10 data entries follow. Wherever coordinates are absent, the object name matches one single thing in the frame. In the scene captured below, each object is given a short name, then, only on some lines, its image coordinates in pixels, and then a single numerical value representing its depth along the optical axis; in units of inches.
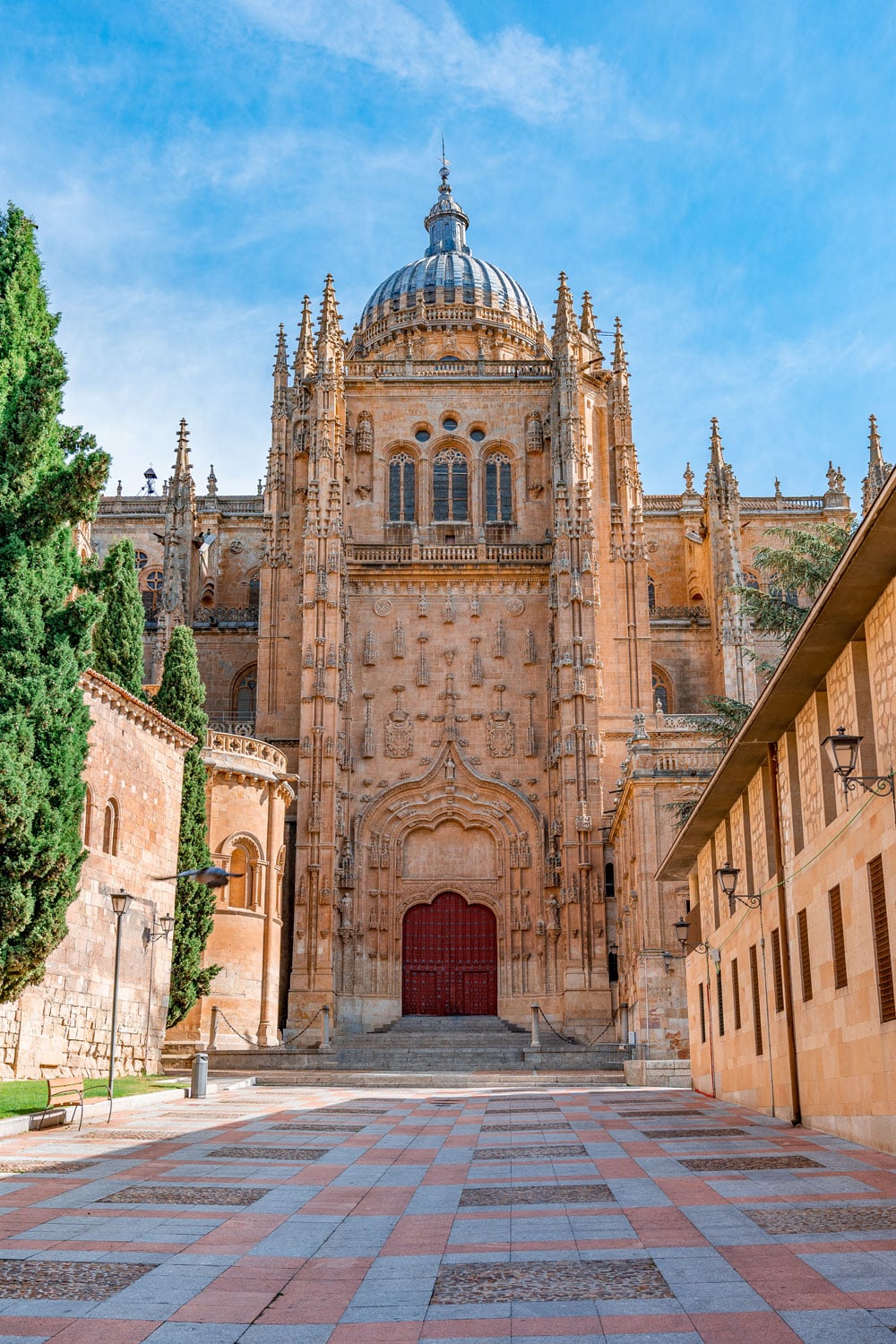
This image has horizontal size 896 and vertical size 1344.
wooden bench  618.2
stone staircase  1188.5
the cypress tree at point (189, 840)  1210.6
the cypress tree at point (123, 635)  1229.7
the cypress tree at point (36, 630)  735.7
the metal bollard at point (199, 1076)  835.4
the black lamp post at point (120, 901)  760.5
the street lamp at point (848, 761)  450.0
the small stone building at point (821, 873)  474.6
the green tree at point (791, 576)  1000.9
